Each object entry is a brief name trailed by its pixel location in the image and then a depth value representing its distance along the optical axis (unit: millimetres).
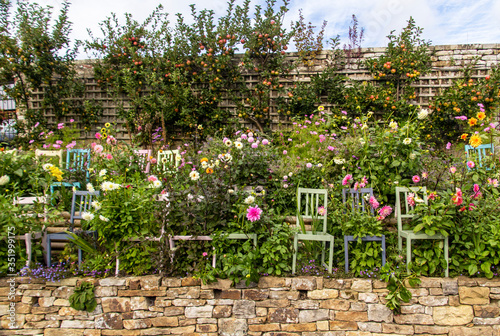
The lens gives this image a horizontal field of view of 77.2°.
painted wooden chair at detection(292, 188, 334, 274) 2646
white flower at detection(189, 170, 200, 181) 2666
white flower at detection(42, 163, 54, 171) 2946
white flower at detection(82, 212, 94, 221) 2535
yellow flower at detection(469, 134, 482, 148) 2715
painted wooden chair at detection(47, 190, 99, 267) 2786
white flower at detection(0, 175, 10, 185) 2922
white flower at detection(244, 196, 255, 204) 2450
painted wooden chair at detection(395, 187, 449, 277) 2545
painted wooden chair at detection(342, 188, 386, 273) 2646
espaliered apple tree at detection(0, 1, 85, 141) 5875
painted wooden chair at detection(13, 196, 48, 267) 2723
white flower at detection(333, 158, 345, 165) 3011
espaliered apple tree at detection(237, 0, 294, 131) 5668
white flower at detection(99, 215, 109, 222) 2491
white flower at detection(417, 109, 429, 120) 2922
